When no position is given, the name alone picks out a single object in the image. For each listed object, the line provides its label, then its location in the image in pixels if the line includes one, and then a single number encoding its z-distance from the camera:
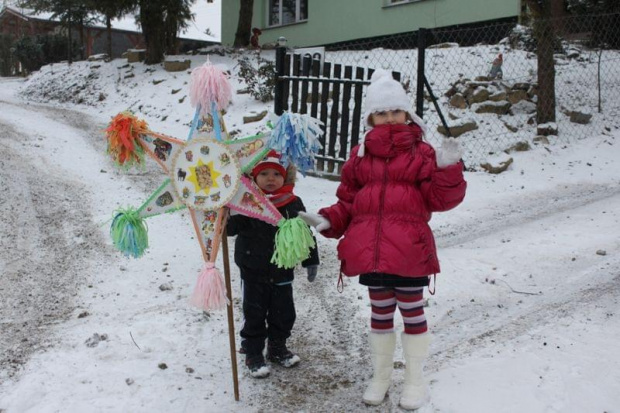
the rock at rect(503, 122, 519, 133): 9.34
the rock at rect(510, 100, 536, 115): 9.84
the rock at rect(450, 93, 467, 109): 9.94
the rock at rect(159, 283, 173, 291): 4.61
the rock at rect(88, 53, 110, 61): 18.39
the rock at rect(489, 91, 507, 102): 9.91
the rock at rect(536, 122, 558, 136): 9.17
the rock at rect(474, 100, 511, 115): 9.77
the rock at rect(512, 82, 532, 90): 10.11
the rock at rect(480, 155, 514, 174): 8.14
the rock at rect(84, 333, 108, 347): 3.71
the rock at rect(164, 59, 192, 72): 14.98
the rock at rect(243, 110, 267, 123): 10.58
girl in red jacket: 2.86
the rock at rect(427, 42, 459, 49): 12.64
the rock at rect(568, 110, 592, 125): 9.55
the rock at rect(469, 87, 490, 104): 9.91
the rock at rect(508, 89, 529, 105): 9.99
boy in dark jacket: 3.38
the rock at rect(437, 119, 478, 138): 9.27
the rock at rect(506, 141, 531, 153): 8.77
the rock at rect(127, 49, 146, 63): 16.92
